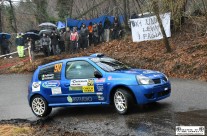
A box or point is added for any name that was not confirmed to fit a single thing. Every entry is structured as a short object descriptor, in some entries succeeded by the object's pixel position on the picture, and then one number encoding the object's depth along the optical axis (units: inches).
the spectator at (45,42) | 1032.8
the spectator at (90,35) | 1063.6
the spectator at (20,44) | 1123.3
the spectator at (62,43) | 1051.9
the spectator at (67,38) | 1039.6
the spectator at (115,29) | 1059.3
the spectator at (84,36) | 1032.2
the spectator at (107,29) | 1080.2
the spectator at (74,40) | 1027.2
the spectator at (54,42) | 1031.0
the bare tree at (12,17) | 1669.3
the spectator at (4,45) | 1219.9
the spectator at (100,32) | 1074.2
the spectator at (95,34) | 1069.8
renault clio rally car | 392.5
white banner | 899.7
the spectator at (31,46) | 1002.5
